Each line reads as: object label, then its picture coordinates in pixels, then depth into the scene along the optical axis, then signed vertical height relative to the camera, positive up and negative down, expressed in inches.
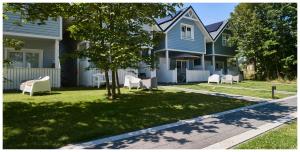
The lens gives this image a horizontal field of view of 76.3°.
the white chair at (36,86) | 333.7 -14.5
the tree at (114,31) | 289.2 +73.3
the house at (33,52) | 417.5 +65.4
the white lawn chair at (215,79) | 607.9 -6.4
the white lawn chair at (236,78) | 655.0 -5.6
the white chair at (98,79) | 468.4 -3.5
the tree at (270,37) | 749.4 +158.0
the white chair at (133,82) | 421.8 -10.3
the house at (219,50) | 786.6 +112.9
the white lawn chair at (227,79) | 613.2 -6.7
